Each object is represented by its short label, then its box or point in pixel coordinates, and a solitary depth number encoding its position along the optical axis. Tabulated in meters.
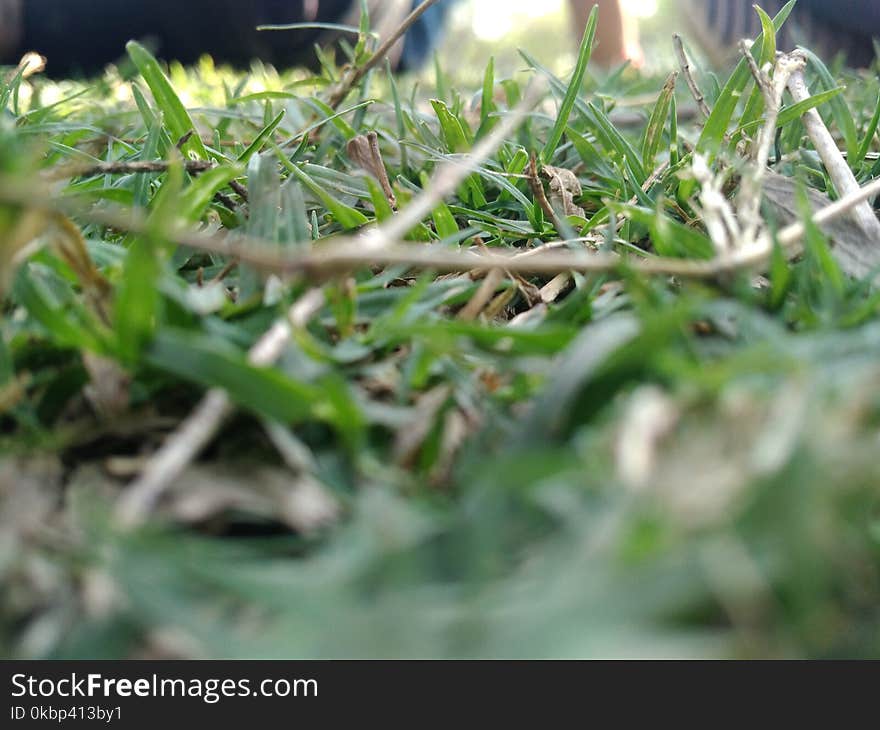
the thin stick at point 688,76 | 0.24
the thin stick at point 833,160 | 0.21
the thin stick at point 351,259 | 0.14
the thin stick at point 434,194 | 0.15
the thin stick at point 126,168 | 0.18
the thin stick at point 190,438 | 0.14
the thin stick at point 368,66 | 0.25
